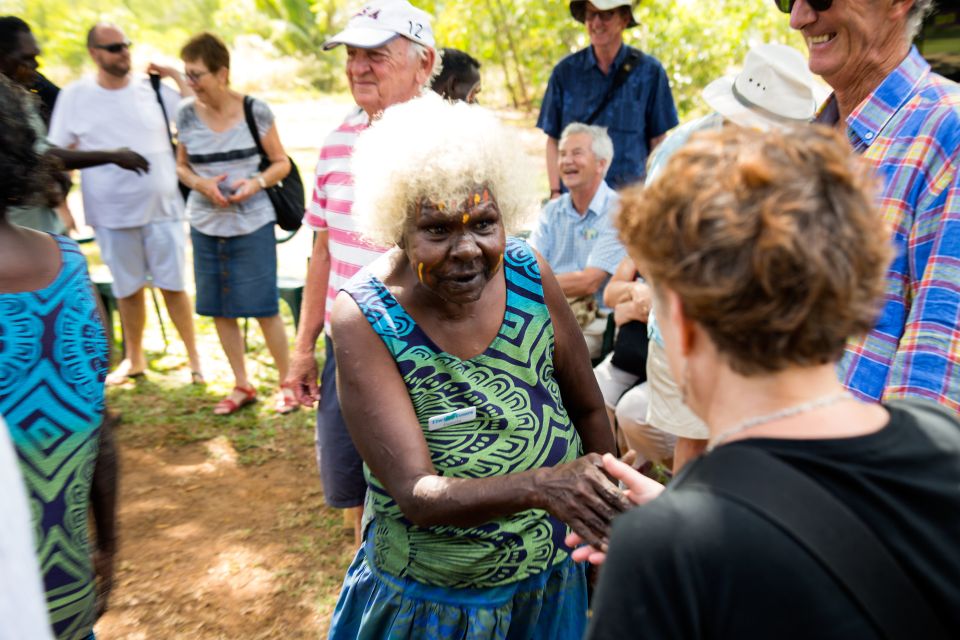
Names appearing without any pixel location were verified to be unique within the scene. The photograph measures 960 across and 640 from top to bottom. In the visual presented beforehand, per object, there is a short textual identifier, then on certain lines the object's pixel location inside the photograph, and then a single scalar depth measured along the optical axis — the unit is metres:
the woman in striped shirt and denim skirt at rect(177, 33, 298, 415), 5.09
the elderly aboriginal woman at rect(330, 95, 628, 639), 1.99
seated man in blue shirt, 4.41
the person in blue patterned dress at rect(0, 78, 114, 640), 1.80
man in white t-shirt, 5.35
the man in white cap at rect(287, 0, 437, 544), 3.17
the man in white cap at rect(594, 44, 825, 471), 3.51
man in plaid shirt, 1.89
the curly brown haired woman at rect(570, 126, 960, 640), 1.01
